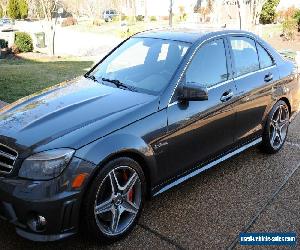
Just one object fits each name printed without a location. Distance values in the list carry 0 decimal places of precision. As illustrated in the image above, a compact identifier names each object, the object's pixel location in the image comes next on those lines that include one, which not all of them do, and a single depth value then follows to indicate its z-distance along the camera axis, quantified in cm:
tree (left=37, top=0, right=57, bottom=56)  1875
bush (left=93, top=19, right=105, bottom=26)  4064
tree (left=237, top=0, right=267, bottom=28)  1336
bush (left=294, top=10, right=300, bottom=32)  1967
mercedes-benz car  287
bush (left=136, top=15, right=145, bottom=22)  4700
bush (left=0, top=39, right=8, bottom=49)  2180
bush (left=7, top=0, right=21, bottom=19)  5184
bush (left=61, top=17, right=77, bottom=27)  4469
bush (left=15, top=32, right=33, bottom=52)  2131
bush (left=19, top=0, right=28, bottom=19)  5184
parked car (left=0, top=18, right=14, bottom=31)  3982
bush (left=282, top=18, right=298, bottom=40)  1838
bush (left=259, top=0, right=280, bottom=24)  2365
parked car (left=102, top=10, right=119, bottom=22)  4716
